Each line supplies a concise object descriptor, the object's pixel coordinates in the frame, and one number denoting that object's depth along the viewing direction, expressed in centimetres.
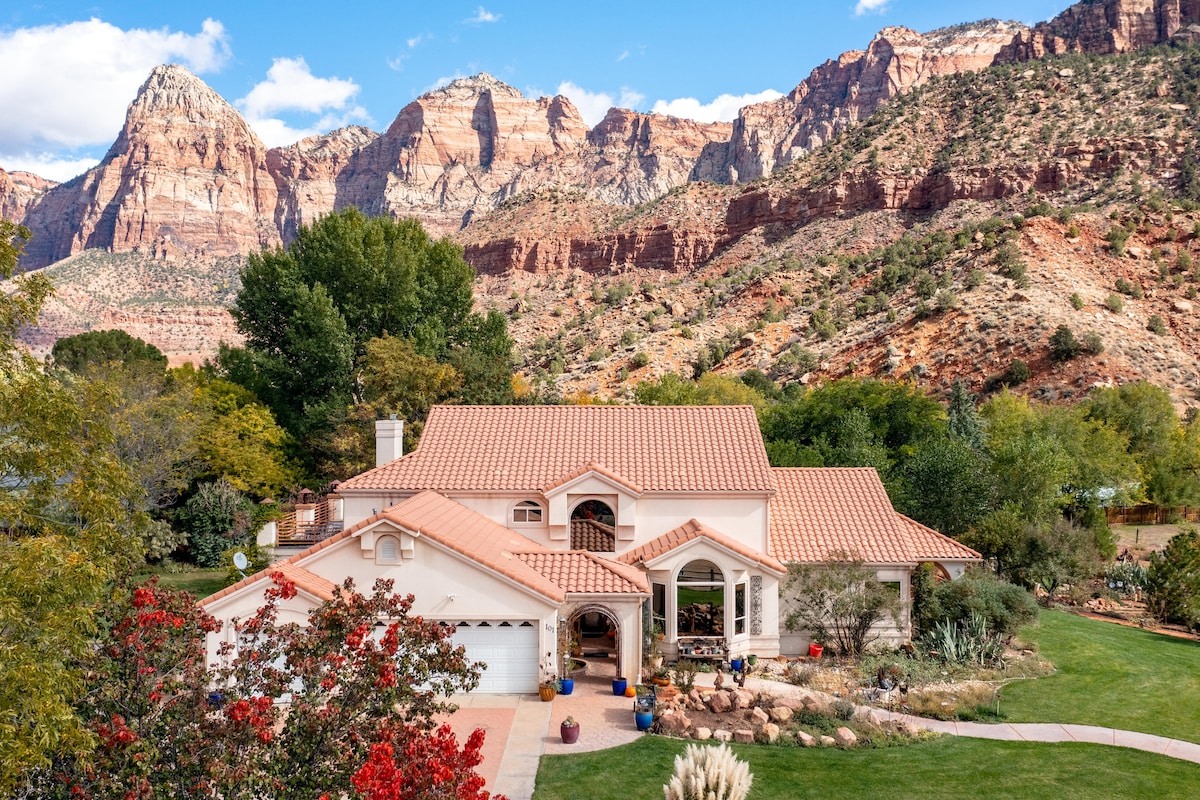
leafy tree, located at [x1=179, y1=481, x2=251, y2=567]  3538
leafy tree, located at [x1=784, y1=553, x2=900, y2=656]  2262
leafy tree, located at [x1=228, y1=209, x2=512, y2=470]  3966
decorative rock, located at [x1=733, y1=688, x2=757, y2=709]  1872
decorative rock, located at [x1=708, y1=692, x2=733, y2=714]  1870
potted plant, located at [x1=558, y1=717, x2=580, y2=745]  1706
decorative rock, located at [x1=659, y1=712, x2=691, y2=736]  1772
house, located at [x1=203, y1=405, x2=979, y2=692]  2027
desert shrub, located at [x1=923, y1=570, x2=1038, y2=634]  2277
